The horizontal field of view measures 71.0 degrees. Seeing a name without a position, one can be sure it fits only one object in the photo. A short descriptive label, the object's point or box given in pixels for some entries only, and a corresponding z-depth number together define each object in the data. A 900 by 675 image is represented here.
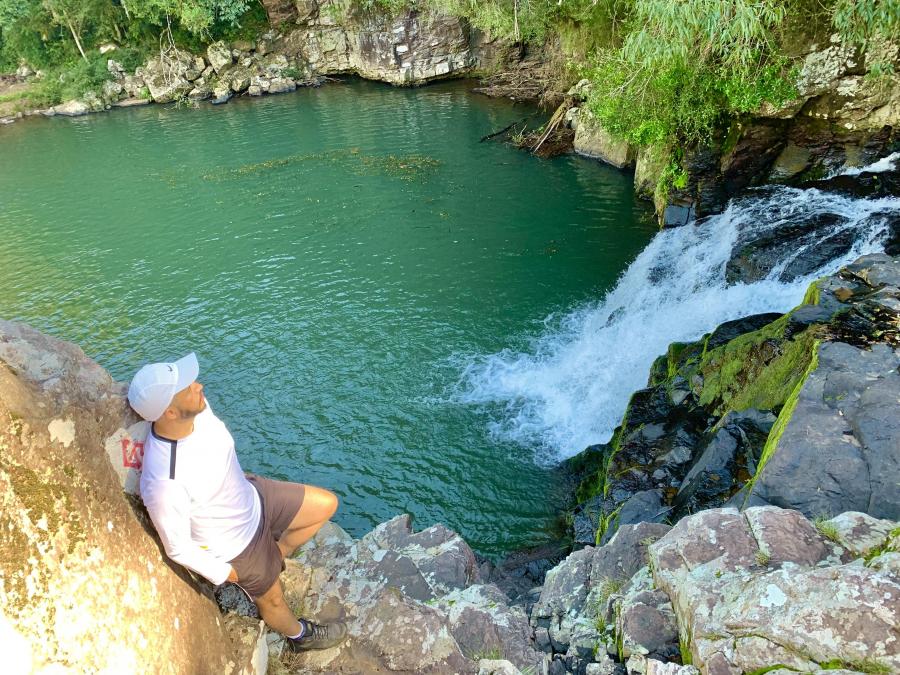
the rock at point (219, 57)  44.19
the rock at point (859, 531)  4.84
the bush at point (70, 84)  44.78
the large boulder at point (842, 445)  5.81
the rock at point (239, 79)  43.41
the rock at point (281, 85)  42.62
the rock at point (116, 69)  45.47
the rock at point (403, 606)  5.19
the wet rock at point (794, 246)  13.23
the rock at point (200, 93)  43.31
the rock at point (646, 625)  4.90
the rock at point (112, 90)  44.59
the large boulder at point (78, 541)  3.35
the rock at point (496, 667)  4.96
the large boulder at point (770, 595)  3.91
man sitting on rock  4.14
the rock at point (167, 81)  43.66
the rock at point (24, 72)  50.84
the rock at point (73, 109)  43.50
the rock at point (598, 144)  23.00
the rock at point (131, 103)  44.22
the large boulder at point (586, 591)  5.59
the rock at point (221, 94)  42.44
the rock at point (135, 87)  44.41
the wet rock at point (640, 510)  8.38
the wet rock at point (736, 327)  10.82
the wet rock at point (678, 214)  17.80
